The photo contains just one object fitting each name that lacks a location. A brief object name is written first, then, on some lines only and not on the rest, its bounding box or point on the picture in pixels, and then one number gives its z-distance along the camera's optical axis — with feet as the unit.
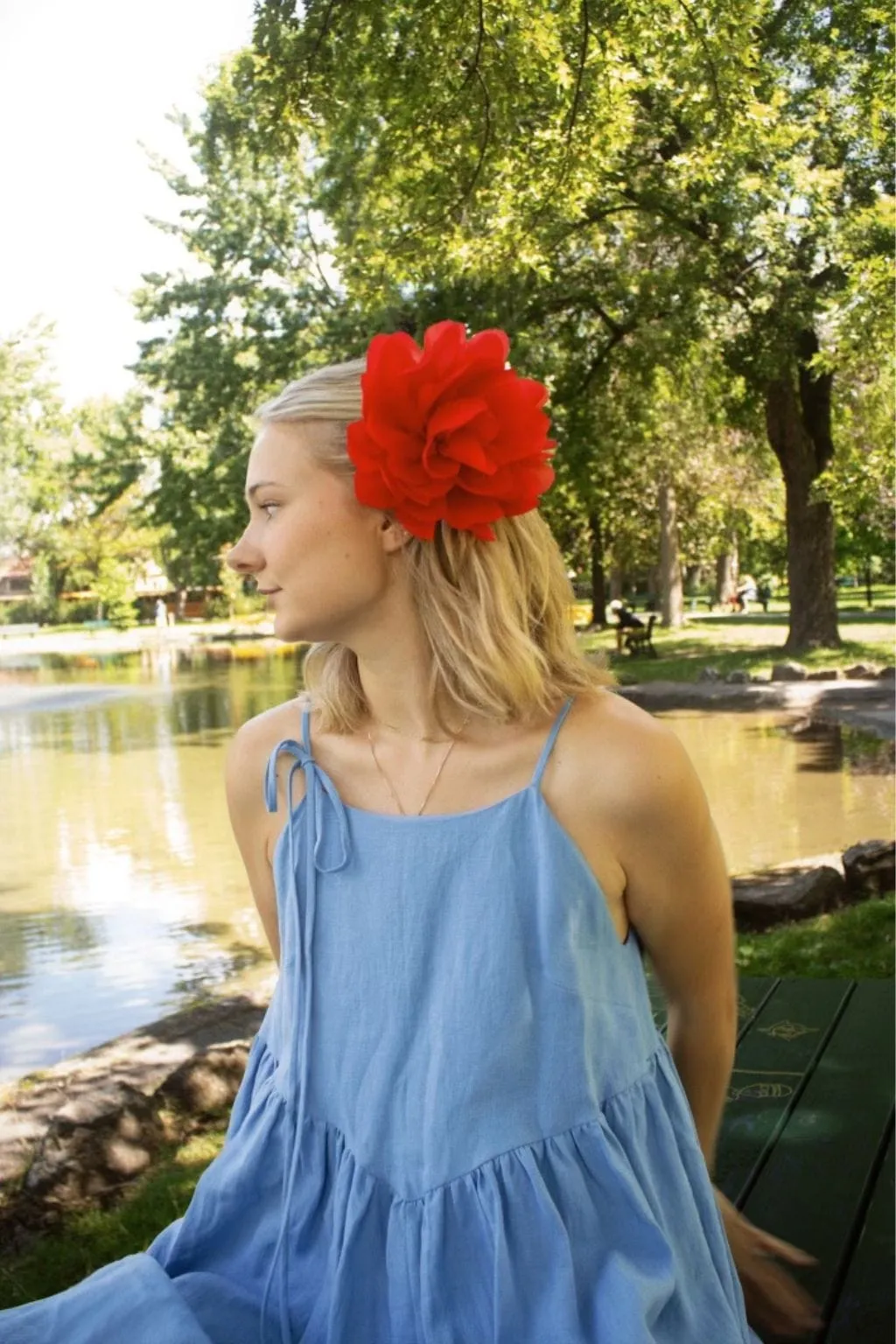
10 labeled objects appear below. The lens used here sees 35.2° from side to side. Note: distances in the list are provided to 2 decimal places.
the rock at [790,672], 35.83
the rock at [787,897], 13.76
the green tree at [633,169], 14.69
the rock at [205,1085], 9.96
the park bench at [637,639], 46.62
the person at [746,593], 80.28
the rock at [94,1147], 9.05
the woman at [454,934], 3.36
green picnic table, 4.97
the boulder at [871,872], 14.40
